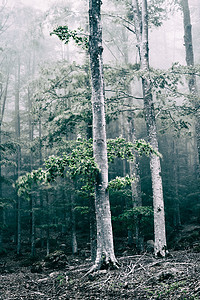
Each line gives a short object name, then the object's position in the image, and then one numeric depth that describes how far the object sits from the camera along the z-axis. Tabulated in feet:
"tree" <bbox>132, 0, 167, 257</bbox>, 25.32
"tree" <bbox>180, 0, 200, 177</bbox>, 36.45
